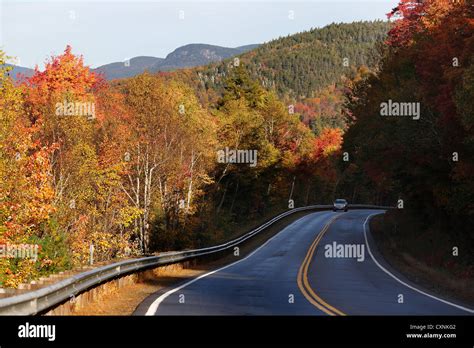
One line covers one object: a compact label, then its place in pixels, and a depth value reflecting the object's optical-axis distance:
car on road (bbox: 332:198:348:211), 79.19
